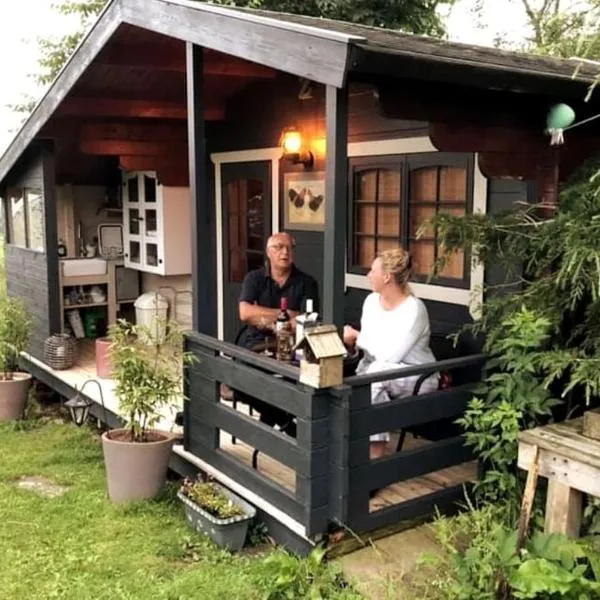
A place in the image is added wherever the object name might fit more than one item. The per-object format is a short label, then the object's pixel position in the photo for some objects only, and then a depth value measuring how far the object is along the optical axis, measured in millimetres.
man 4086
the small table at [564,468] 2354
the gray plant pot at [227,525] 3107
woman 3320
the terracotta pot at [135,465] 3602
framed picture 4984
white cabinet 6504
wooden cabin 2779
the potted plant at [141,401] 3521
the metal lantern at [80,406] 4867
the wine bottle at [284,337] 3480
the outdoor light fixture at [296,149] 5016
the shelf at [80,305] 6848
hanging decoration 3119
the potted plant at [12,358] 5312
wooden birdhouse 2662
